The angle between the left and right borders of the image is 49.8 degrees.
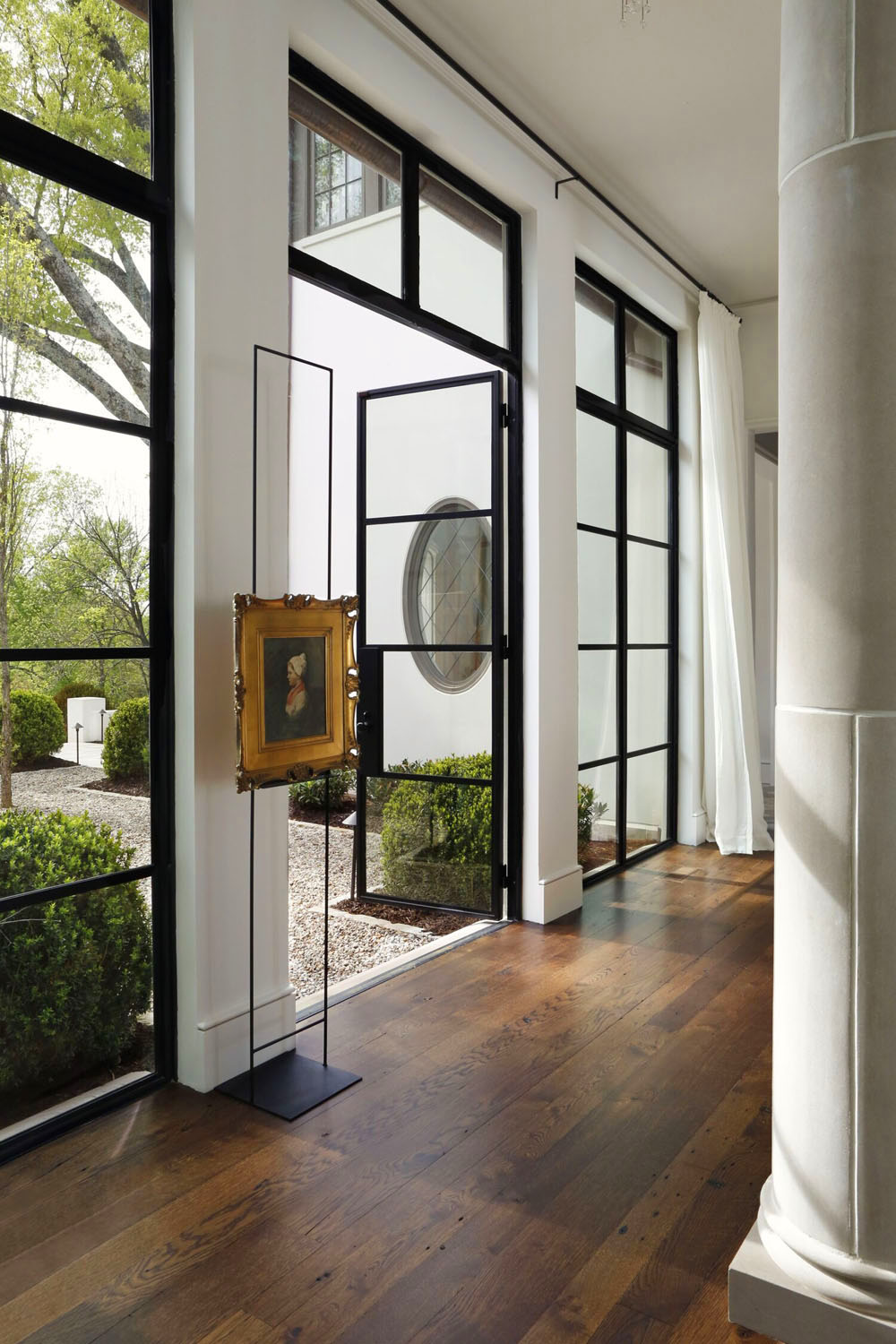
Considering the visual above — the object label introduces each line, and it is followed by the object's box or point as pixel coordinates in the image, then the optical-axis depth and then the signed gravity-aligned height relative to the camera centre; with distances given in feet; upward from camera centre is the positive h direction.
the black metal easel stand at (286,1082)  8.12 -3.74
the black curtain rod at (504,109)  10.56 +7.05
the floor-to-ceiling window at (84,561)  7.33 +0.82
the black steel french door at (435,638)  13.64 +0.33
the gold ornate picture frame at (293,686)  8.09 -0.23
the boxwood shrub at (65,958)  7.27 -2.37
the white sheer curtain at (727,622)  18.08 +0.71
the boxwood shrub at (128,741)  8.09 -0.68
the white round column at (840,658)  5.36 +0.01
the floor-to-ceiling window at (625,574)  16.02 +1.53
